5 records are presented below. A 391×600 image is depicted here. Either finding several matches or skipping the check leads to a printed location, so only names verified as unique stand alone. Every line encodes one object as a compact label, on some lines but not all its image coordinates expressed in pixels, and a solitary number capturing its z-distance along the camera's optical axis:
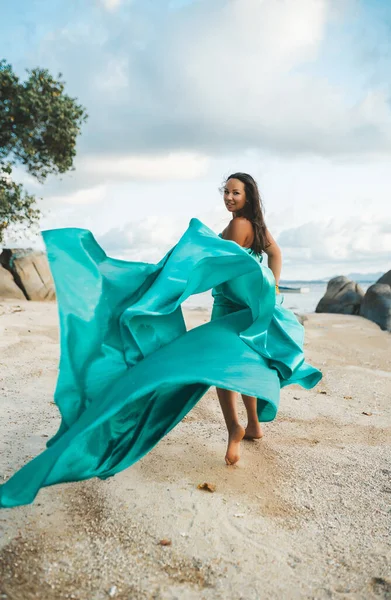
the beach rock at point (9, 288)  13.82
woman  3.50
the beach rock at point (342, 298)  14.71
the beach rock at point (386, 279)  14.98
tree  13.02
